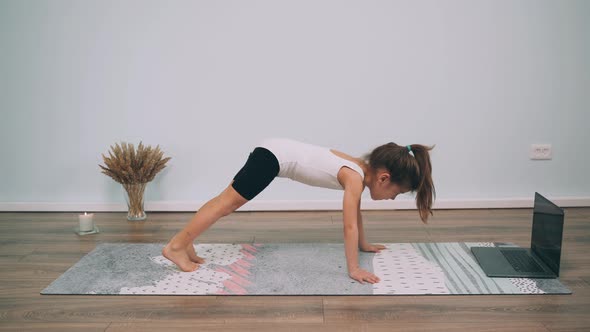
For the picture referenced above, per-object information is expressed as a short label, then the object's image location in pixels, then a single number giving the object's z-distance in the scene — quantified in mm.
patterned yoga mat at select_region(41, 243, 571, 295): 1996
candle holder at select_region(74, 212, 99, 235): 2703
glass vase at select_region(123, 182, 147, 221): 2969
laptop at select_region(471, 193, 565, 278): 2086
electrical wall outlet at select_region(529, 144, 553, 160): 3209
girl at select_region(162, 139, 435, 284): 2156
